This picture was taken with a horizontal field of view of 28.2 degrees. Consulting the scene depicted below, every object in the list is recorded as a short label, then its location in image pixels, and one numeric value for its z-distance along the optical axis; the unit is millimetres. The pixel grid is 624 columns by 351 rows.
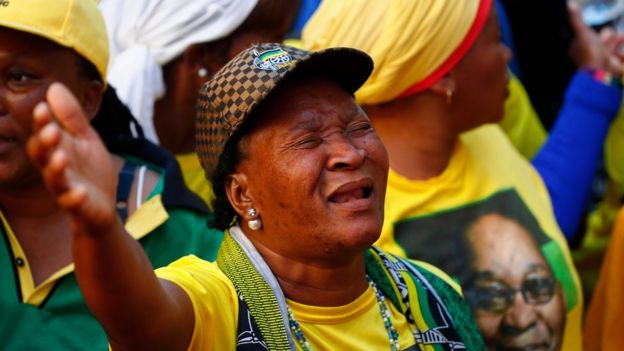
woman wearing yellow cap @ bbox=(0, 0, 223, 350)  3613
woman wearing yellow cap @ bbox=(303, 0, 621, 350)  4199
